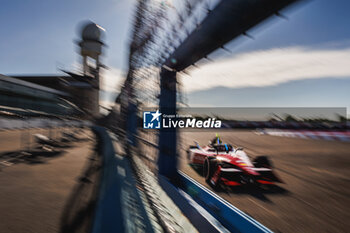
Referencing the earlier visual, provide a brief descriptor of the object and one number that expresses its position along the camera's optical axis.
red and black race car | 3.49
